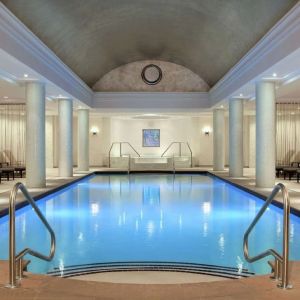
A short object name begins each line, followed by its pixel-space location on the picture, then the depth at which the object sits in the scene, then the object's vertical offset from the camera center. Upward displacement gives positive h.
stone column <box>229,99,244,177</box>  10.15 +0.48
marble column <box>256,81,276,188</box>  7.50 +0.40
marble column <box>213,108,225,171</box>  12.64 +0.55
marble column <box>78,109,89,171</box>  12.73 +0.46
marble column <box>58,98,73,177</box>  10.29 +0.49
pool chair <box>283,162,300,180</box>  9.21 -0.73
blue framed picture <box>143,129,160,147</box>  16.75 +0.64
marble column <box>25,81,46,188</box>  7.55 +0.44
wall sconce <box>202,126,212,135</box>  15.64 +1.02
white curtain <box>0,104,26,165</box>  12.78 +0.62
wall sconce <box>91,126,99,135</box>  15.72 +1.06
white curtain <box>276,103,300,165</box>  13.27 +0.59
